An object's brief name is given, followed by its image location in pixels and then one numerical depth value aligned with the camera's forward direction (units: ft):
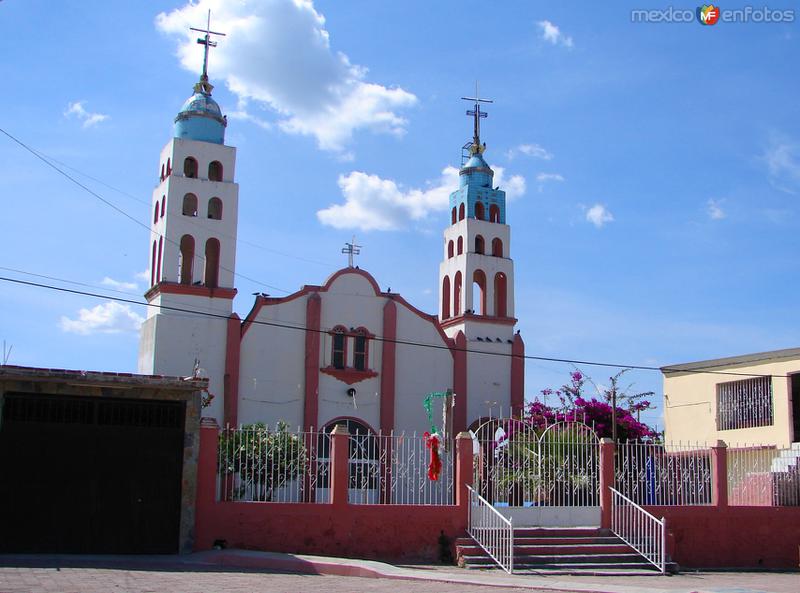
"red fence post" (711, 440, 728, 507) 64.39
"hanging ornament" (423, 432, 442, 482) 61.72
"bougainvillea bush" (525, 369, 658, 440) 98.07
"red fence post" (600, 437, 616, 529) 61.71
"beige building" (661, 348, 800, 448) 82.79
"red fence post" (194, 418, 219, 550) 53.62
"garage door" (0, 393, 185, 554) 50.83
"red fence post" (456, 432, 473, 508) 59.36
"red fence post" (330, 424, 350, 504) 56.90
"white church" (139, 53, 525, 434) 92.22
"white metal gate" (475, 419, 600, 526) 62.03
